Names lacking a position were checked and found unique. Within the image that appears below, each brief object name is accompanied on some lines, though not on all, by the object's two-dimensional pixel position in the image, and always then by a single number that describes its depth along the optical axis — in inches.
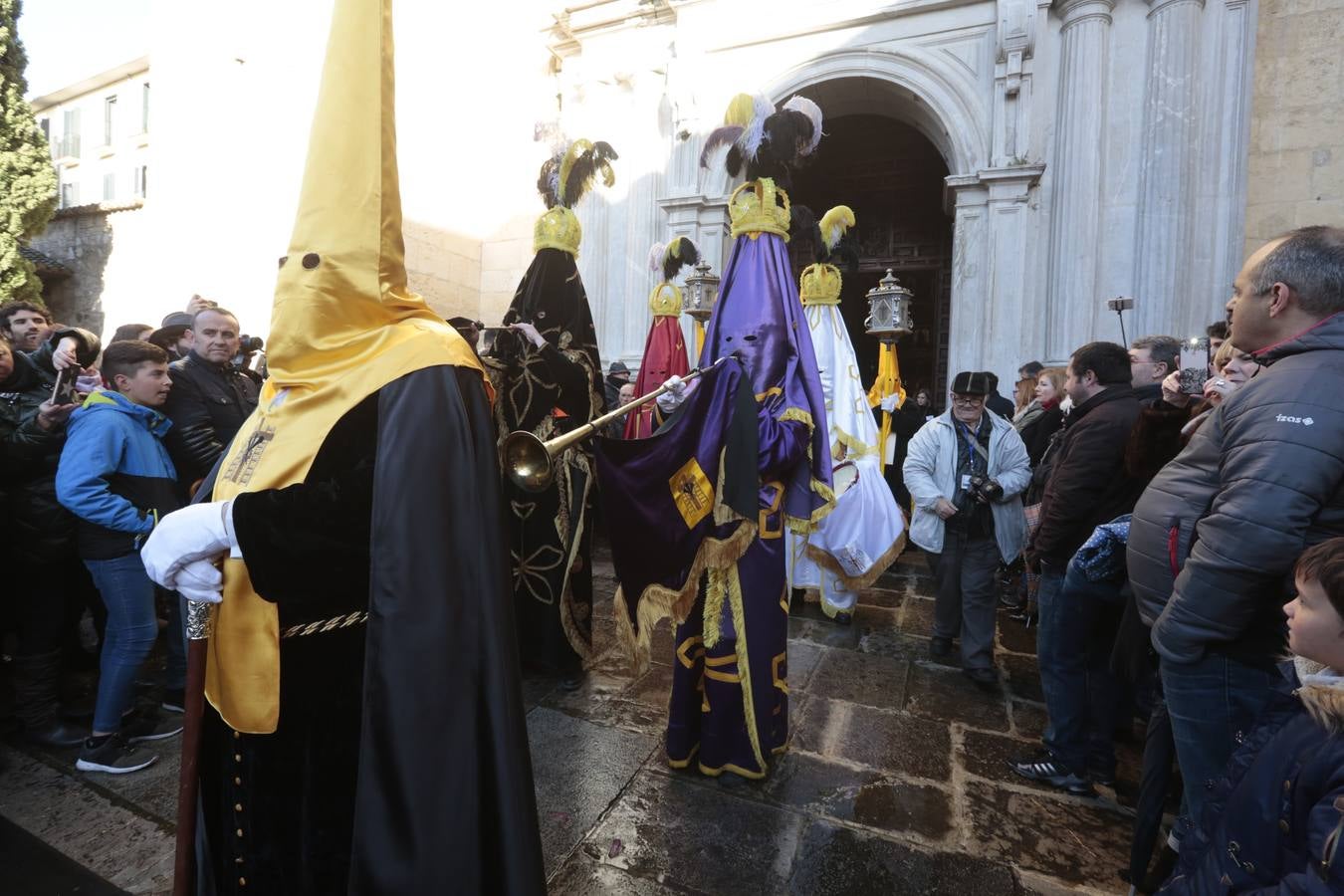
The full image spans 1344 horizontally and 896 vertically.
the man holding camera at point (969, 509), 163.6
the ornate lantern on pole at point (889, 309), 254.5
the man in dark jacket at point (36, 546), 122.4
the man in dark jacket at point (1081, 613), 118.3
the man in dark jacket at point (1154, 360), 146.3
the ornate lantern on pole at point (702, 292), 277.9
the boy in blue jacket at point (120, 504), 115.3
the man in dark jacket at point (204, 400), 136.2
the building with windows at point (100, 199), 546.3
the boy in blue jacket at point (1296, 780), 49.9
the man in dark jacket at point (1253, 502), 65.2
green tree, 507.5
